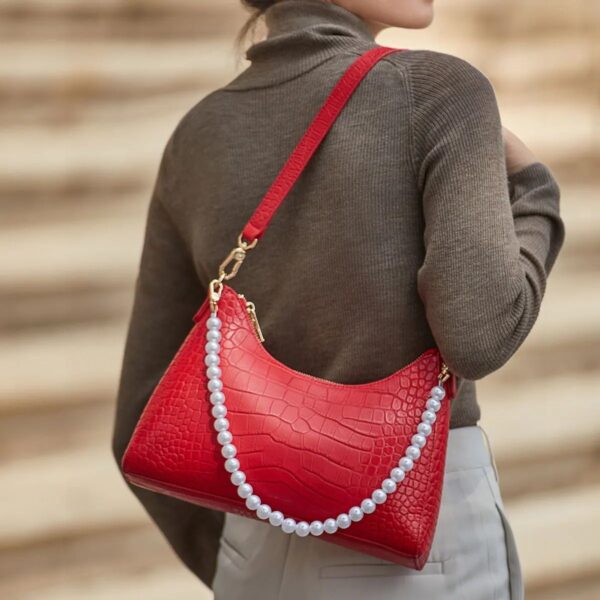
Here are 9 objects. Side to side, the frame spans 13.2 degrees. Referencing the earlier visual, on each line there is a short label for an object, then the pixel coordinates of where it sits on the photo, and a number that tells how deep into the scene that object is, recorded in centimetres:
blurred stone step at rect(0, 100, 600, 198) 285
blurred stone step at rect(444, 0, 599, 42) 322
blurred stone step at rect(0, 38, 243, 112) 284
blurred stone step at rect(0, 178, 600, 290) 286
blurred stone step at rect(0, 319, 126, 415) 287
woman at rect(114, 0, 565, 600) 211
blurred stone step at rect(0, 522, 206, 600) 293
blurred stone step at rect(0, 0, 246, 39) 284
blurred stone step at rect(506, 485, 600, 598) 339
